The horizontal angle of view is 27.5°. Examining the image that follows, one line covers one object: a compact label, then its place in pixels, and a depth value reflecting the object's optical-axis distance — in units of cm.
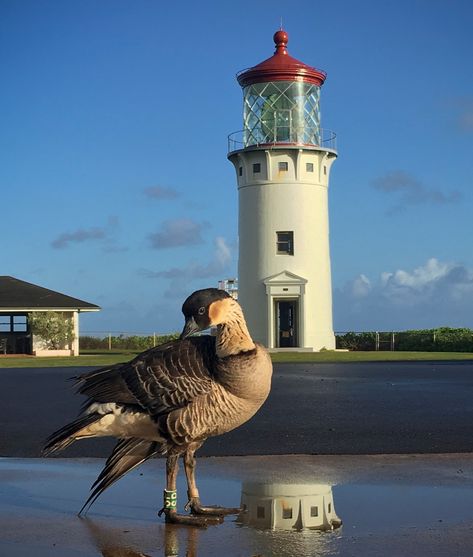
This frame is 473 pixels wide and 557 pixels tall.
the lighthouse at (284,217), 4238
